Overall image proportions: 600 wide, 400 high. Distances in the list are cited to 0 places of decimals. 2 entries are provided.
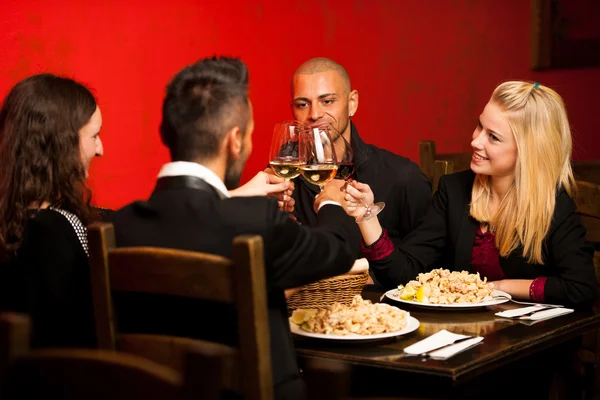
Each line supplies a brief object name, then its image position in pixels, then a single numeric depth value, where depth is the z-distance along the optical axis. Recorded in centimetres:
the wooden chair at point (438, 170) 349
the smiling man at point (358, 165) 330
